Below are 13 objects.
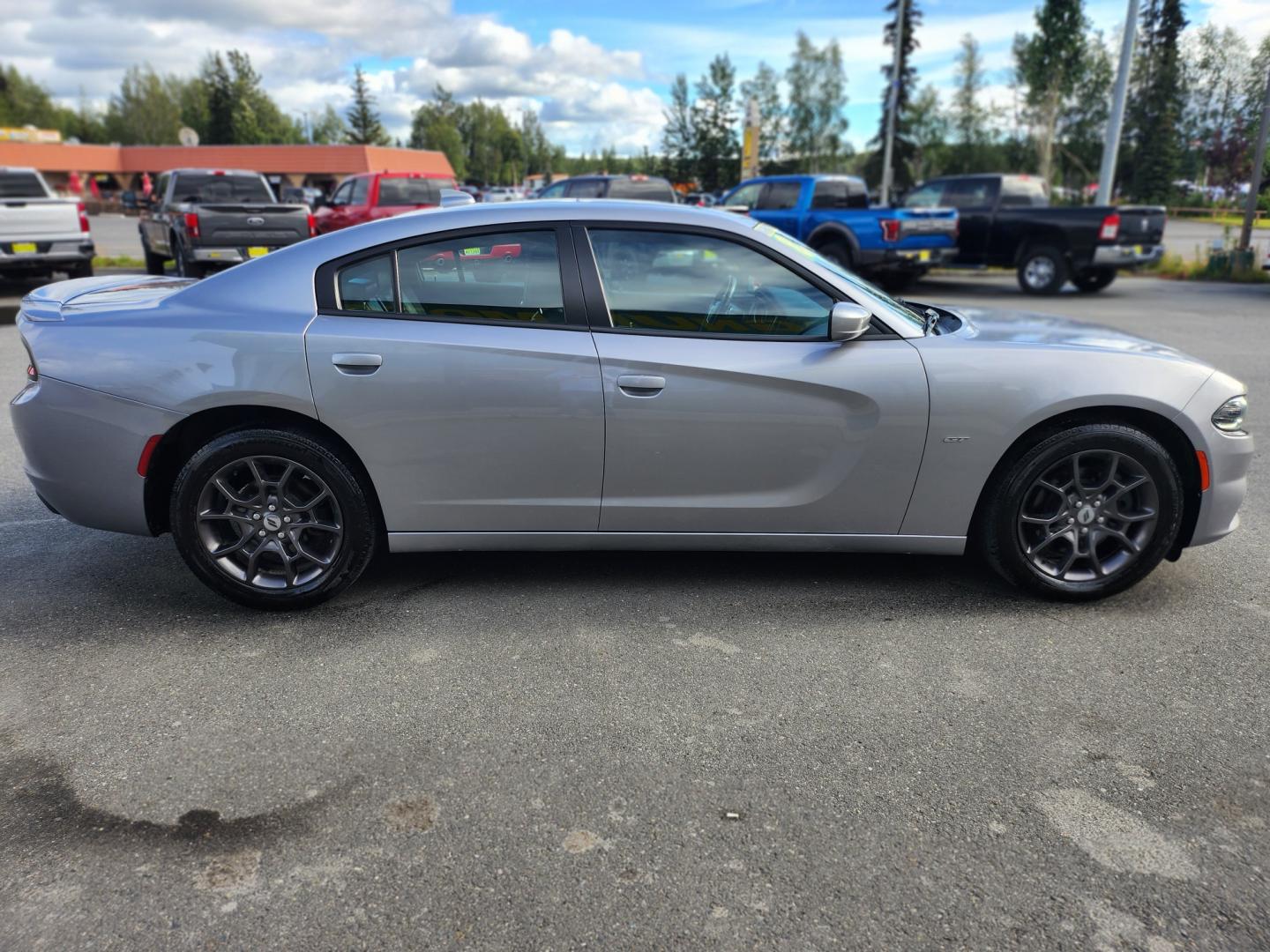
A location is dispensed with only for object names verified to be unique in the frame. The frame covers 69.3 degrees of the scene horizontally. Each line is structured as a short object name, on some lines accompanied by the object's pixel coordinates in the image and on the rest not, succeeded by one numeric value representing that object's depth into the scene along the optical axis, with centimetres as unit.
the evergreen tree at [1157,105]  5466
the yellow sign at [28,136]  7607
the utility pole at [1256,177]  1658
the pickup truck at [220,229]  1305
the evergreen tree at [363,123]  9438
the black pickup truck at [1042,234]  1499
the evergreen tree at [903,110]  6138
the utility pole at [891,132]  2930
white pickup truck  1209
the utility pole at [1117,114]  1741
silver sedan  355
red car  1681
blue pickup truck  1468
